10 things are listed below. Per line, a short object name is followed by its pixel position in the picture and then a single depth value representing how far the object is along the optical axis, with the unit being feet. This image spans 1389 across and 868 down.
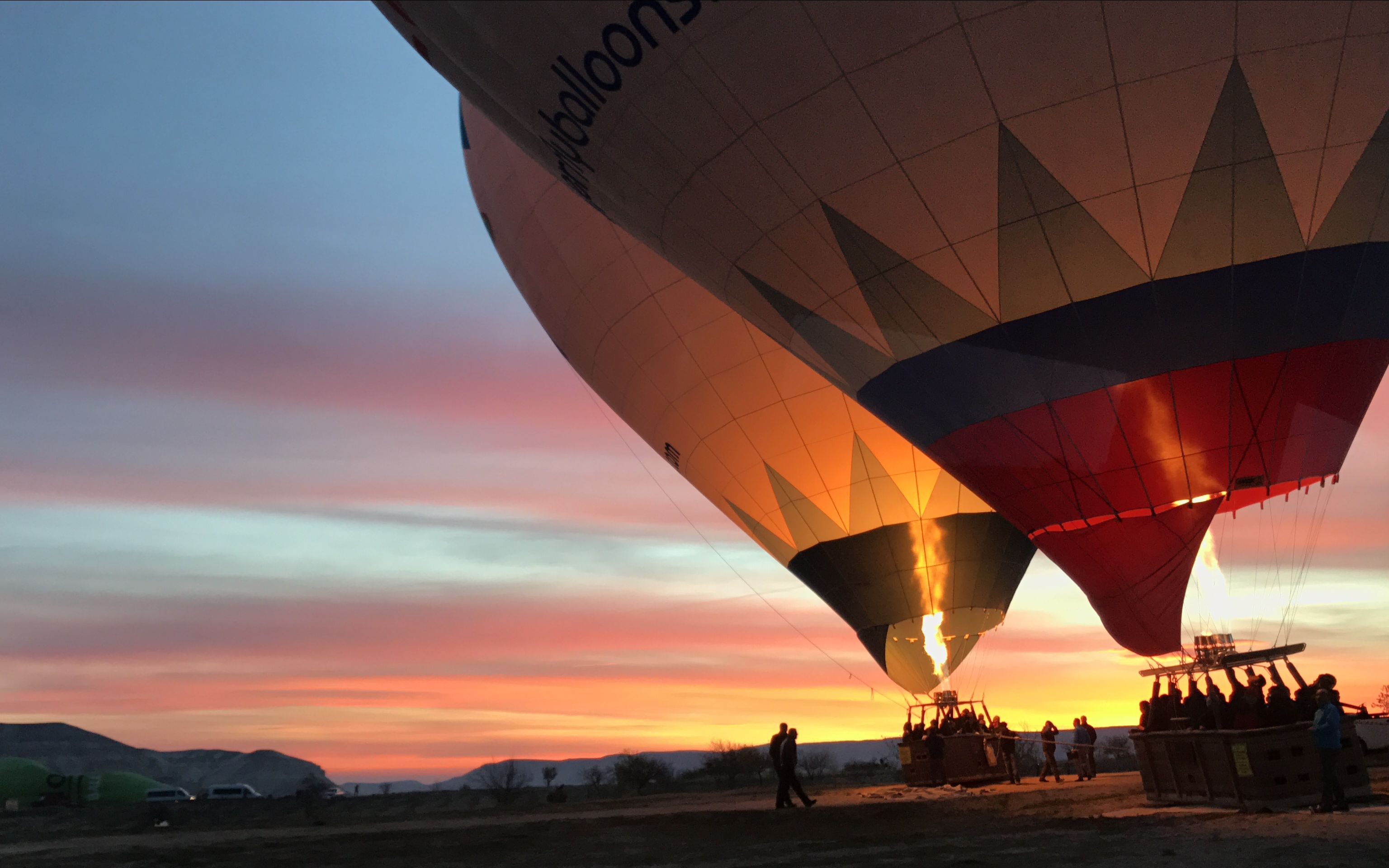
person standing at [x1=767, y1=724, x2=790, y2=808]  51.42
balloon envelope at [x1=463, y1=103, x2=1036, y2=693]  66.64
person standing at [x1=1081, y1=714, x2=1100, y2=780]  61.00
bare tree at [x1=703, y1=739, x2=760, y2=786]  112.57
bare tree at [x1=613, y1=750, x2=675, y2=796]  104.83
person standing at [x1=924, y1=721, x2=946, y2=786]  63.62
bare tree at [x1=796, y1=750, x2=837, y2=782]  114.09
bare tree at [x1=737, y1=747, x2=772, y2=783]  114.42
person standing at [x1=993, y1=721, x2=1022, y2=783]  64.59
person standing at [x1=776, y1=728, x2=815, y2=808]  50.21
